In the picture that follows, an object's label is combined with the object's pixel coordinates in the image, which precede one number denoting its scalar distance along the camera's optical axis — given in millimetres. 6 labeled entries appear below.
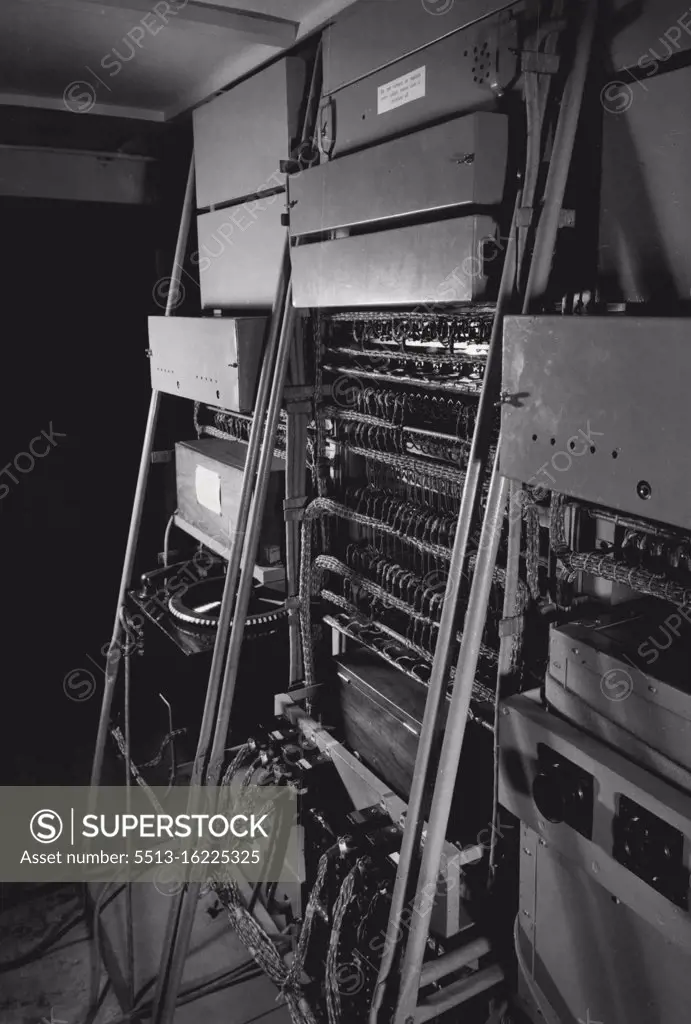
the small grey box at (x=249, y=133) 2068
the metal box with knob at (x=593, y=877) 1148
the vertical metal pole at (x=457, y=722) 1367
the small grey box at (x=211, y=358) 2189
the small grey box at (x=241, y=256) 2227
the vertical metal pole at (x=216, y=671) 2154
